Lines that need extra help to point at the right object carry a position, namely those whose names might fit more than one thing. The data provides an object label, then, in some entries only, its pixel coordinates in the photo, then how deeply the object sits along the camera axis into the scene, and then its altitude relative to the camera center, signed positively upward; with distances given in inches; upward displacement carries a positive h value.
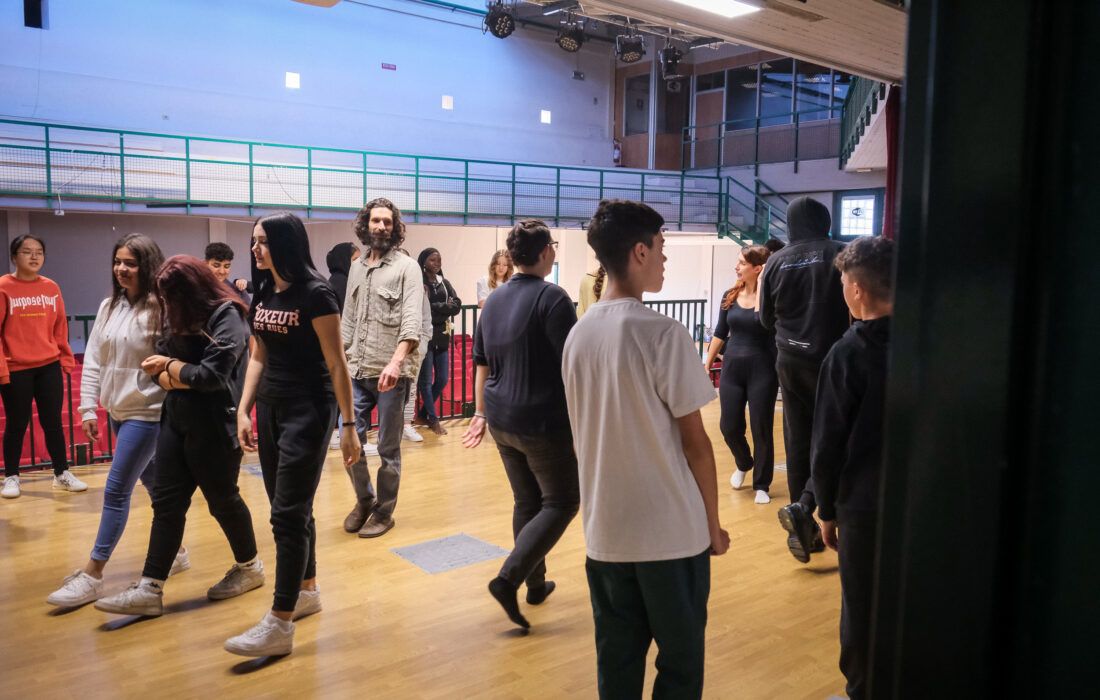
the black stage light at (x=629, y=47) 778.1 +216.2
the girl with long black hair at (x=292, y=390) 131.7 -18.9
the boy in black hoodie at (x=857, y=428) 96.2 -16.9
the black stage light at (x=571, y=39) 784.9 +223.7
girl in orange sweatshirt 213.0 -22.4
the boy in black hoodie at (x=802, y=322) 173.6 -8.3
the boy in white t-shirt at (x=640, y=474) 87.0 -20.7
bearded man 192.7 -12.8
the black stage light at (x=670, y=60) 788.0 +207.4
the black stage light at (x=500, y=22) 777.6 +237.0
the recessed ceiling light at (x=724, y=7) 199.3 +65.9
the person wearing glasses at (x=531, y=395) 131.3 -18.7
